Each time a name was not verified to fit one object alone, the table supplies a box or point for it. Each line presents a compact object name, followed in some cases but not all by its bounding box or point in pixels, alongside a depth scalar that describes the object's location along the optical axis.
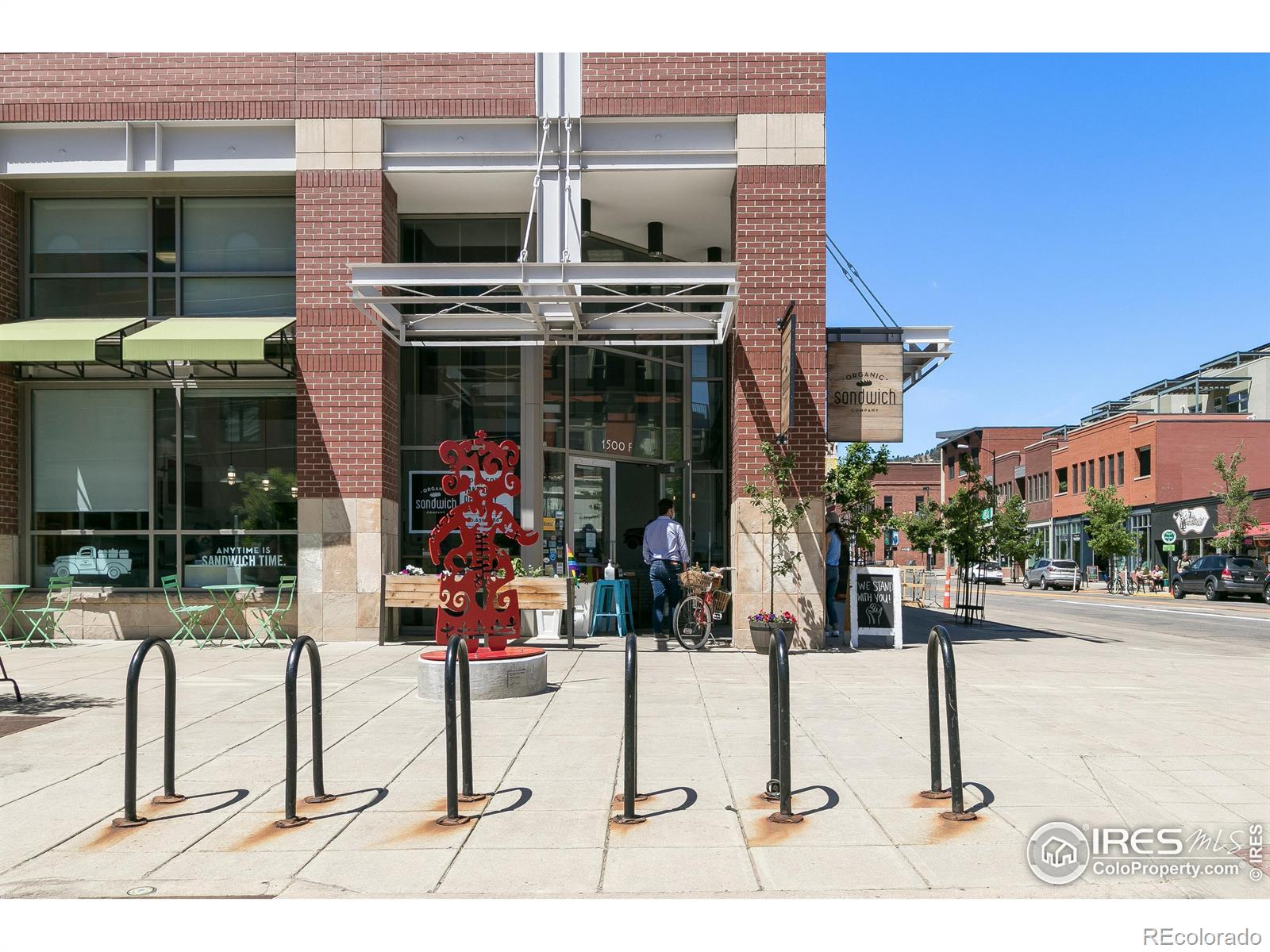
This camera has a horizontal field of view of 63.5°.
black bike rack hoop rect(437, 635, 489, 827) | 5.79
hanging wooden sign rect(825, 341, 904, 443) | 14.59
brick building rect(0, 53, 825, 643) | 14.16
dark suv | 35.50
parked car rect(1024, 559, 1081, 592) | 50.13
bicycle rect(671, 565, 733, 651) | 13.91
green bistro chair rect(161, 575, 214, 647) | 14.32
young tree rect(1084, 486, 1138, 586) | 48.94
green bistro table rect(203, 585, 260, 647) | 14.33
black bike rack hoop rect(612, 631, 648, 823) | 5.75
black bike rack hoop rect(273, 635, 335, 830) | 5.73
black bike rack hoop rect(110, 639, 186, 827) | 5.76
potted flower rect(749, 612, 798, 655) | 13.30
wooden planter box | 13.63
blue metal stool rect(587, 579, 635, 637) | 15.45
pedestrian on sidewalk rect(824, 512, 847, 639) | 14.64
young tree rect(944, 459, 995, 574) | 19.64
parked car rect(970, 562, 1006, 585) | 19.80
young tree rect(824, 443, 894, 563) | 14.51
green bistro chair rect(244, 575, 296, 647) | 14.41
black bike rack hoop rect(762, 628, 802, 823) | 5.60
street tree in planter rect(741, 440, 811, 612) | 13.84
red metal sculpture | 10.19
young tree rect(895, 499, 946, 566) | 19.72
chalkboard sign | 14.90
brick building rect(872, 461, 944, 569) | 109.06
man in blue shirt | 14.27
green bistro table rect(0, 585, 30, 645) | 14.73
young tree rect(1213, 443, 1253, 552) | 42.69
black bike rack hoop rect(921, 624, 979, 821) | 5.78
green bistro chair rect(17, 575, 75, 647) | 14.52
